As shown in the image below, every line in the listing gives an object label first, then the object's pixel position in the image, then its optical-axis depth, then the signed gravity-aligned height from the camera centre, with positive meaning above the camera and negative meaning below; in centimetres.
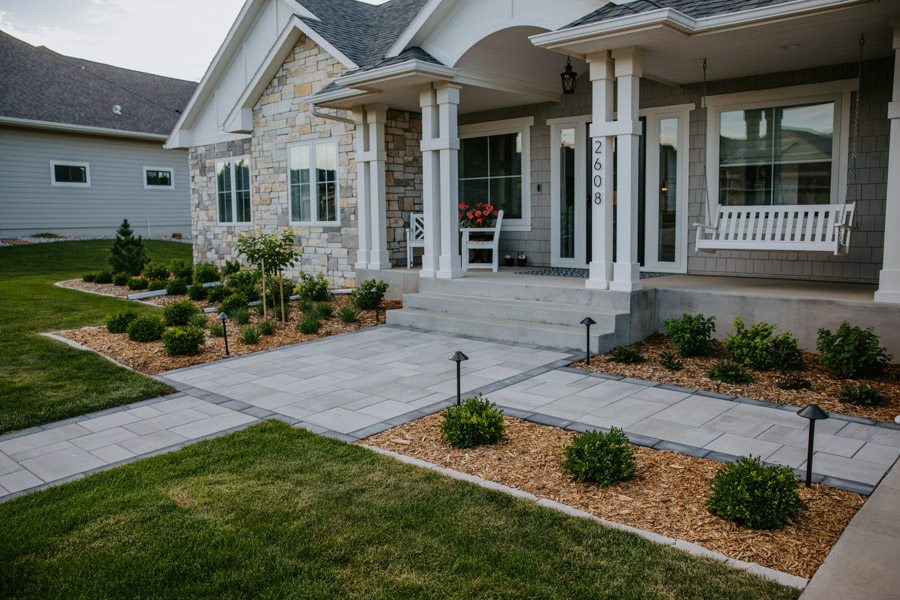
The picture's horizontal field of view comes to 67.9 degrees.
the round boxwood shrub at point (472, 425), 421 -124
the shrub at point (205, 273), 1209 -78
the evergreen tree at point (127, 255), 1327 -46
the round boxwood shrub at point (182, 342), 698 -115
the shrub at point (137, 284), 1186 -93
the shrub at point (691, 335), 634 -103
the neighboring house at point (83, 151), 1886 +246
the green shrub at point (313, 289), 980 -88
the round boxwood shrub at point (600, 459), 359 -125
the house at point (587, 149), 658 +107
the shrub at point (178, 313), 838 -103
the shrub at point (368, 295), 906 -89
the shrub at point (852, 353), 545 -105
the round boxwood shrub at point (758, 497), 308 -126
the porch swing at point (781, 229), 652 -3
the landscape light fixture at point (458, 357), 438 -84
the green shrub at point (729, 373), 555 -123
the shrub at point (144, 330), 759 -112
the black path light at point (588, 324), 590 -86
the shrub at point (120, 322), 805 -109
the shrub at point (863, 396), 489 -125
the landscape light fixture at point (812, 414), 334 -95
